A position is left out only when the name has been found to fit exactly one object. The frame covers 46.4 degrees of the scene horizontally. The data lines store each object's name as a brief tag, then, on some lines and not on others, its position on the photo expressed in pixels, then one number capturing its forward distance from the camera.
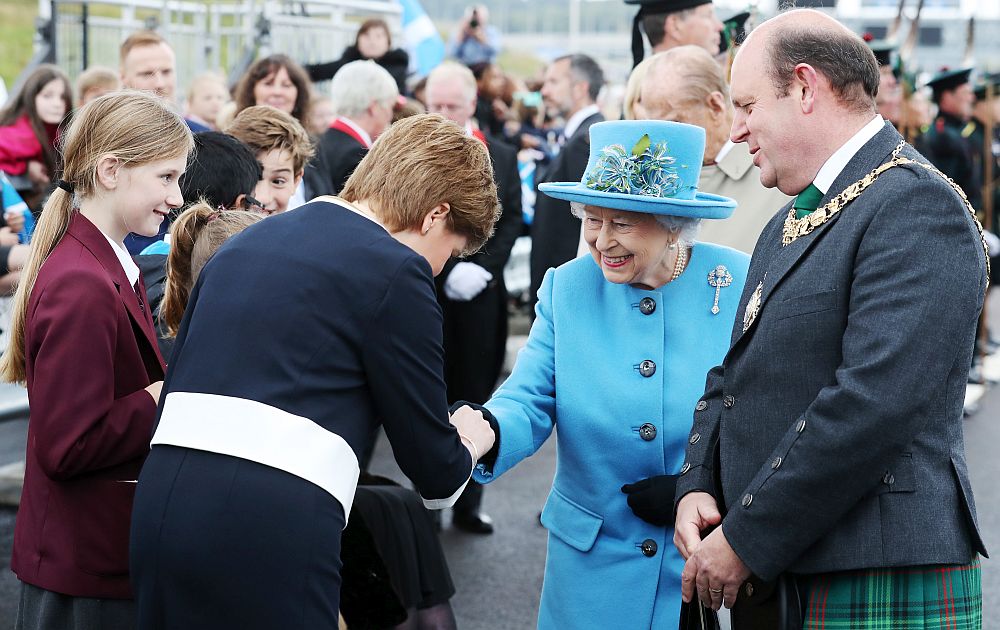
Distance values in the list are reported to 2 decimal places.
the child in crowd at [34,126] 6.18
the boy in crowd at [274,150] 4.26
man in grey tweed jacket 2.03
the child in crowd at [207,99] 7.29
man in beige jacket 4.02
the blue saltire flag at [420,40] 10.76
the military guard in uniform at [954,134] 9.75
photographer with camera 11.91
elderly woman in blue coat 2.73
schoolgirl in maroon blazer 2.48
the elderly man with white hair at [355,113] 5.94
